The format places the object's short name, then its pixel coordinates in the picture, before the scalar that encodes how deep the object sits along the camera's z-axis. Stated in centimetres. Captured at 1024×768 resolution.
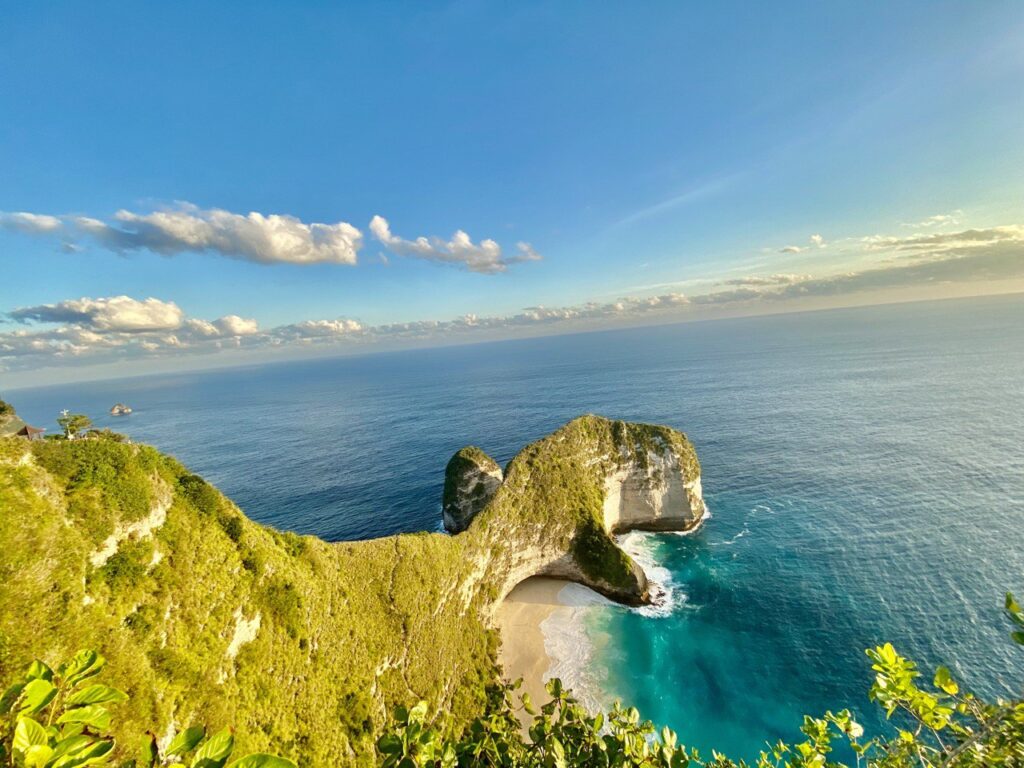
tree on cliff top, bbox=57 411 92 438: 5700
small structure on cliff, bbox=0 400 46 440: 5175
